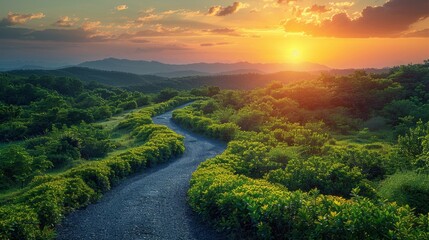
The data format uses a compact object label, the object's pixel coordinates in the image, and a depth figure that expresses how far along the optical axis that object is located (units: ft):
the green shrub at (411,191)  45.32
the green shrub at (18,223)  37.56
